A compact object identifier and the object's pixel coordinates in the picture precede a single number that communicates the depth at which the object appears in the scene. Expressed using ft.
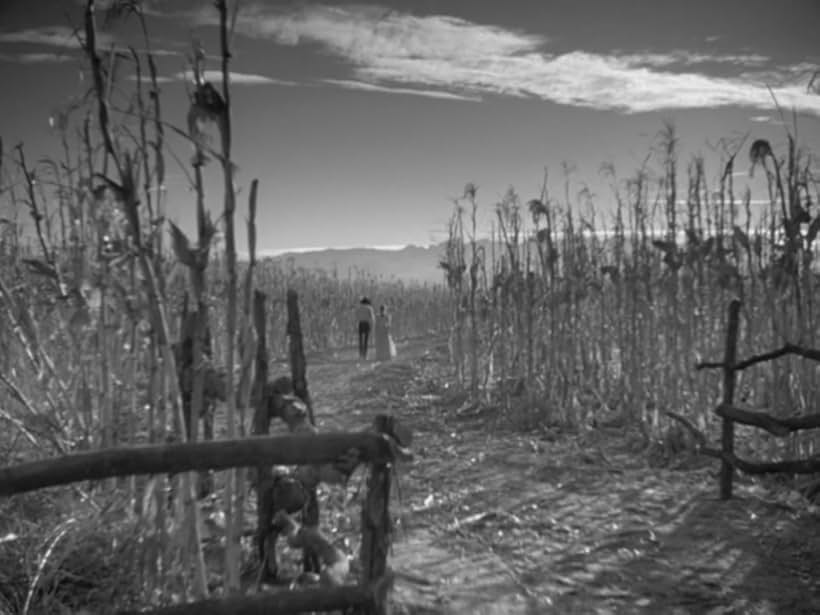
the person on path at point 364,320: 53.78
